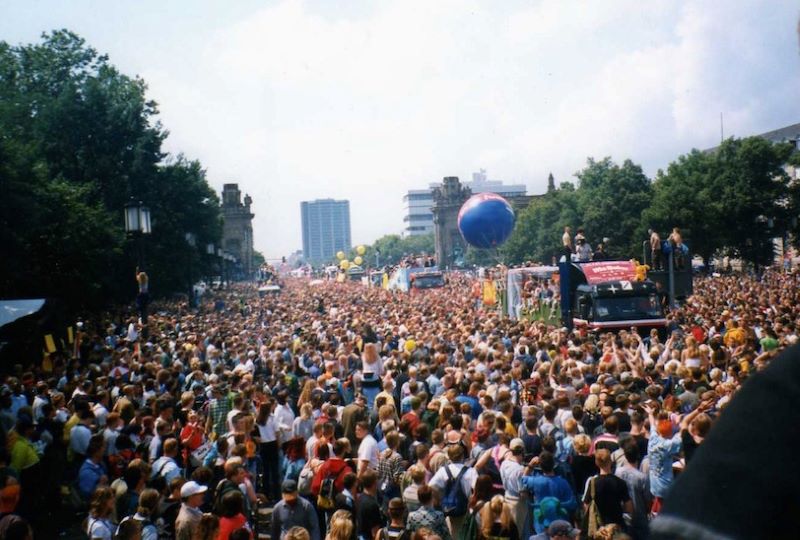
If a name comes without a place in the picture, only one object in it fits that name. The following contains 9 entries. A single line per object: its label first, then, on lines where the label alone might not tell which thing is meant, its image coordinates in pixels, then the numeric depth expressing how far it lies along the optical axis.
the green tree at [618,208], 71.25
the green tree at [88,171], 26.58
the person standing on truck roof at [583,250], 28.27
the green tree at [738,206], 62.53
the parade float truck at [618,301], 22.81
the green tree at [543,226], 85.06
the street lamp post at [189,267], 42.62
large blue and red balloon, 37.47
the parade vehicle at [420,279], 55.47
